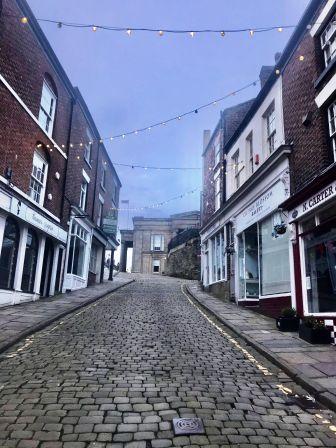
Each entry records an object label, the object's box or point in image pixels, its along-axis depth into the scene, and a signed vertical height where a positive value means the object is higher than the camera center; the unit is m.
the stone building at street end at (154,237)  51.62 +7.99
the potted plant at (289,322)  10.49 -0.60
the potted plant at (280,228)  11.95 +2.20
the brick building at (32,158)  13.19 +5.51
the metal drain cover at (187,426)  4.17 -1.43
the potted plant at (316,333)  8.98 -0.75
